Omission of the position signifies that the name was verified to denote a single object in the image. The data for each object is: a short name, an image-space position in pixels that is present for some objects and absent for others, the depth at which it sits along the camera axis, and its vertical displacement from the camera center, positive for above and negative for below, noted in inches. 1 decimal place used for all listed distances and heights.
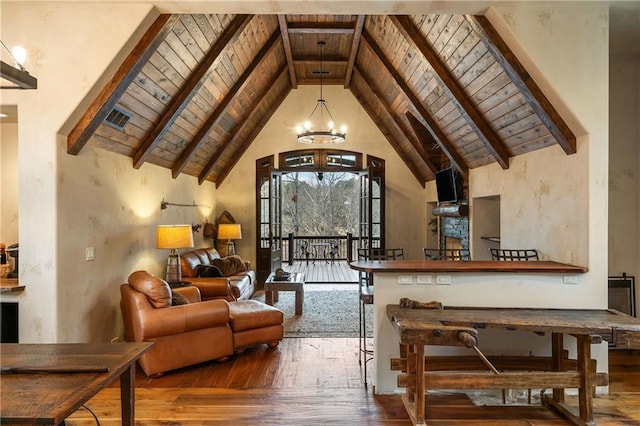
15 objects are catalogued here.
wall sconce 210.4 +6.6
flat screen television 232.1 +18.6
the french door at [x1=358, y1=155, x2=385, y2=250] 307.1 +5.9
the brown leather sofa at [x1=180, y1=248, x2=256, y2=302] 196.2 -37.2
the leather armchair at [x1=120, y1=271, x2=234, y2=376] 125.7 -40.3
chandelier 206.5 +45.7
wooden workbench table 92.0 -32.9
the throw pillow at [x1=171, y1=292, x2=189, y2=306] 137.2 -32.8
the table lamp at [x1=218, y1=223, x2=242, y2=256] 281.9 -13.7
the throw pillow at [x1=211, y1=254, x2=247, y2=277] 240.5 -34.5
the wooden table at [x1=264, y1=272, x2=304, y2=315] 205.6 -41.8
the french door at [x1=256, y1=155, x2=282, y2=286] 303.6 -2.3
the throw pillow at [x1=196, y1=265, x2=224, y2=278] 213.5 -33.8
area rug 177.9 -57.7
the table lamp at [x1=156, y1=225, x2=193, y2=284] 181.6 -13.7
